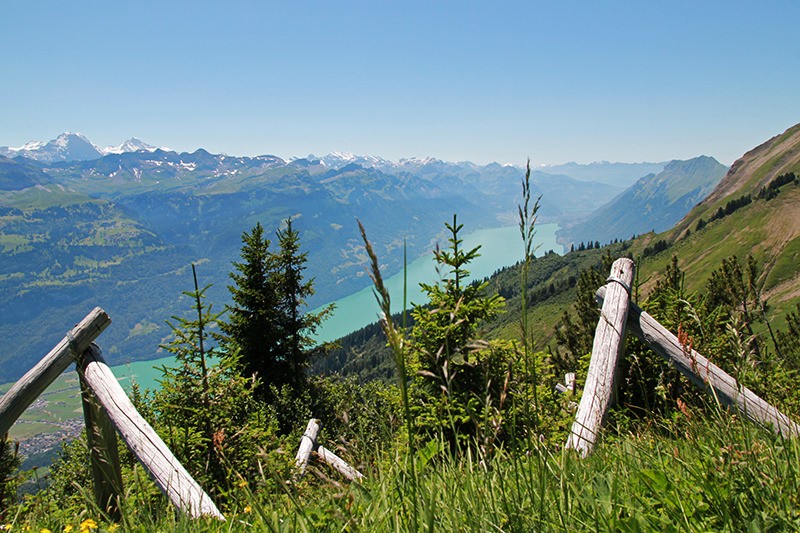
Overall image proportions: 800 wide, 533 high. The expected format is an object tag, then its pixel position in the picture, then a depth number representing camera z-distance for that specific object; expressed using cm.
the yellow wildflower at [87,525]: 203
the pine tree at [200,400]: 534
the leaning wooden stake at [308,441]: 656
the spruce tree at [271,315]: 2297
